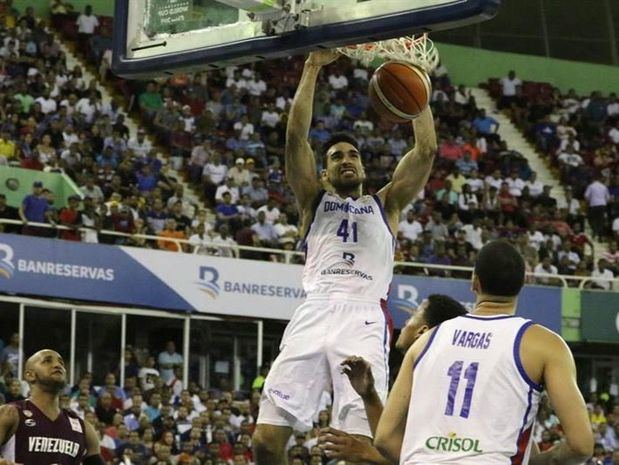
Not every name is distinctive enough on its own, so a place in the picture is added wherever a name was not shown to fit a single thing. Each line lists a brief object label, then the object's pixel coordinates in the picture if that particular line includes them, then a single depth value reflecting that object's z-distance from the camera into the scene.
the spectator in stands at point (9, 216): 21.64
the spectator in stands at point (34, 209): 21.36
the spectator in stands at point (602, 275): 26.73
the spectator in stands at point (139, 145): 24.43
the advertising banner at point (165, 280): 21.62
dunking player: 8.59
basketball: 8.86
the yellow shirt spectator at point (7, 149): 22.06
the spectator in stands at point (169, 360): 22.30
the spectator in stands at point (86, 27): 27.69
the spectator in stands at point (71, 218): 21.53
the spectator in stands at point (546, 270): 26.16
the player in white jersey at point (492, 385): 5.71
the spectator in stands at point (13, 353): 19.67
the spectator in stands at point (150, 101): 26.33
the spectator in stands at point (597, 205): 28.86
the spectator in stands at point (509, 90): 32.78
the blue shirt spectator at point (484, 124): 30.83
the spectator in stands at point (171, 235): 22.92
